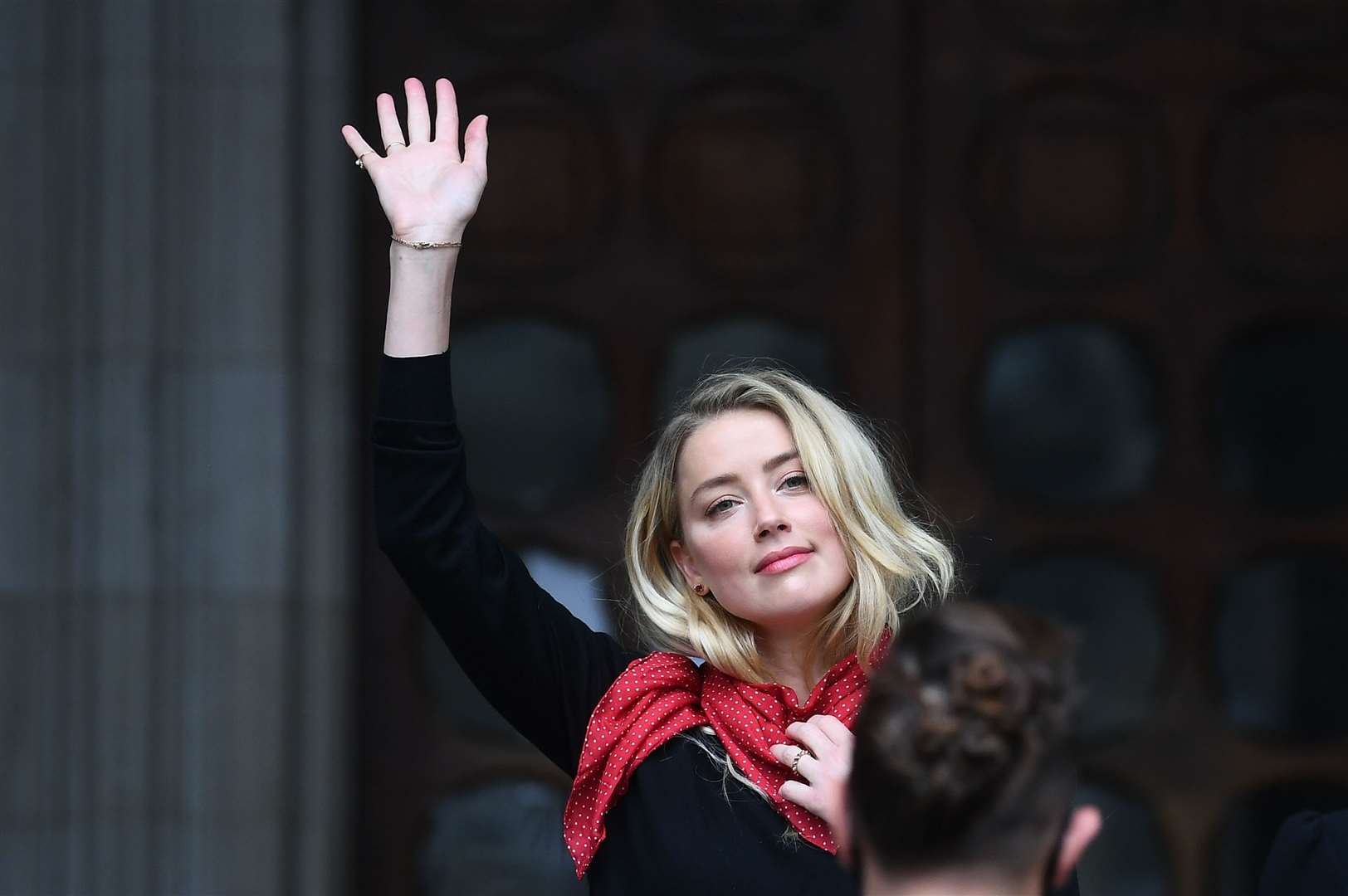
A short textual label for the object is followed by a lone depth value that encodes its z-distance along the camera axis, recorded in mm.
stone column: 12236
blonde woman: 11314
